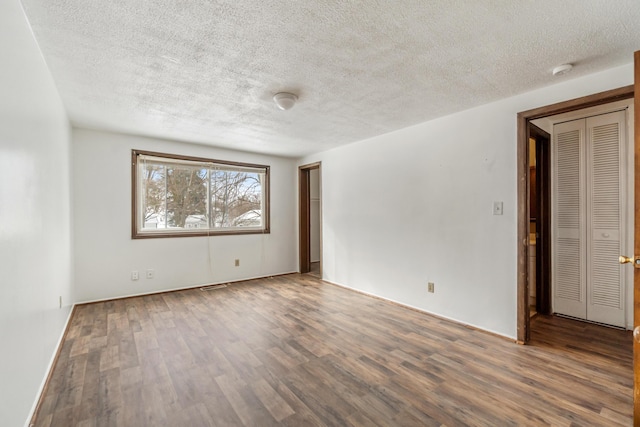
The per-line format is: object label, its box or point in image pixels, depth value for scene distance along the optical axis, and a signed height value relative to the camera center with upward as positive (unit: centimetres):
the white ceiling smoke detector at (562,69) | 211 +103
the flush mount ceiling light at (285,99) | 256 +100
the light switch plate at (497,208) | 276 +1
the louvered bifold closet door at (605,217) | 290 -9
